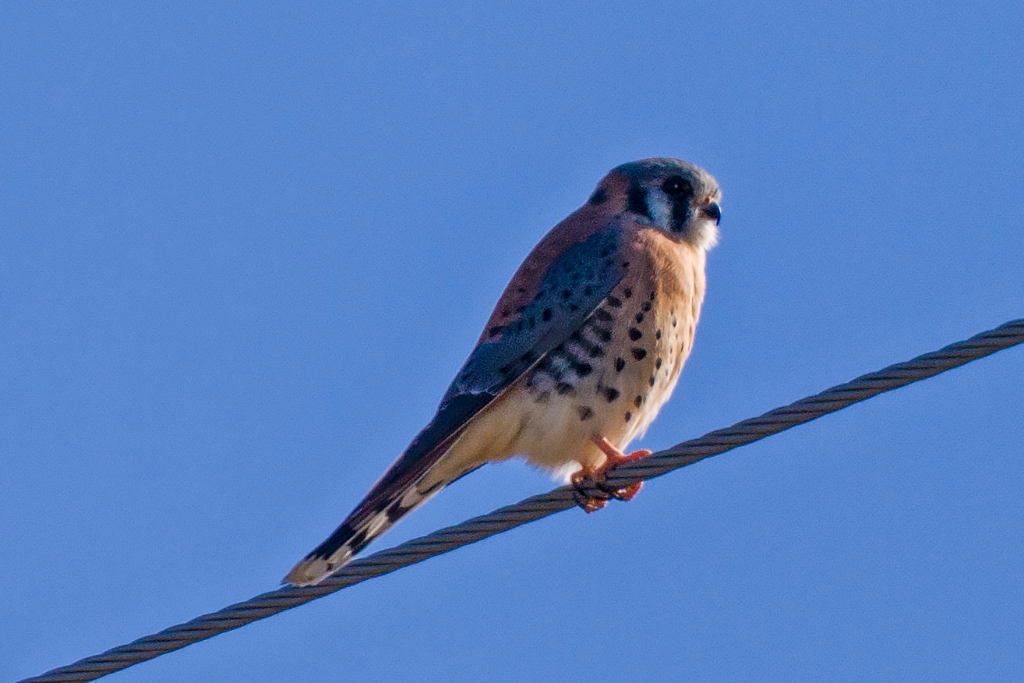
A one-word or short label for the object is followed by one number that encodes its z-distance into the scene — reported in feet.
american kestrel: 33.83
